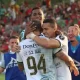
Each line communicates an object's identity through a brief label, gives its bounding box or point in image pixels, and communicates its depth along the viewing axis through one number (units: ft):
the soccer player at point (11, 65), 25.71
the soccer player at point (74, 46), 26.58
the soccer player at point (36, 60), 19.99
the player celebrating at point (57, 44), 19.69
